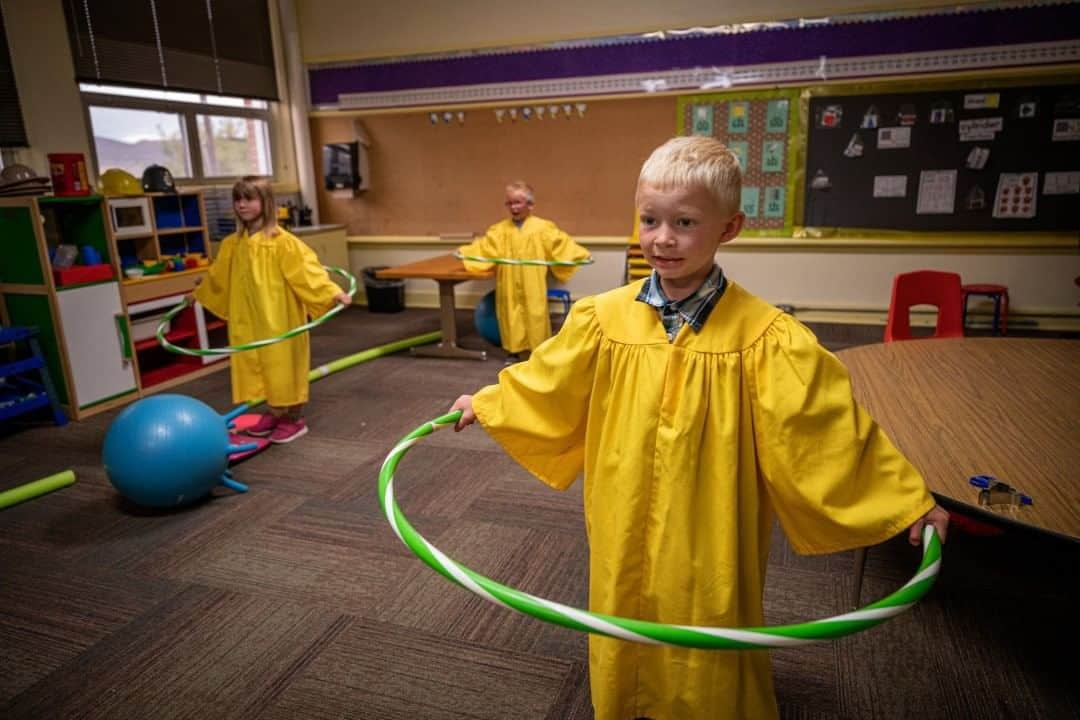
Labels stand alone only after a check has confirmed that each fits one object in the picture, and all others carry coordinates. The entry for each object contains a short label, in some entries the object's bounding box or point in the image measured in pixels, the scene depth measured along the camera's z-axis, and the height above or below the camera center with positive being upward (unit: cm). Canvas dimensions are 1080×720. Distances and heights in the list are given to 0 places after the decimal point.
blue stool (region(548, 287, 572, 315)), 646 -92
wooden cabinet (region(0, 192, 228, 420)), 435 -58
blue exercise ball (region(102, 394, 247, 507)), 306 -107
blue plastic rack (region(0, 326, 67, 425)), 415 -107
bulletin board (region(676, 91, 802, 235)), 637 +44
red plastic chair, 345 -58
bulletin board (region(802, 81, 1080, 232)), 585 +18
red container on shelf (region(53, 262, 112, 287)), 438 -41
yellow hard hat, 500 +17
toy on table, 147 -66
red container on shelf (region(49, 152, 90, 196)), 448 +23
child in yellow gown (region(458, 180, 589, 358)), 543 -53
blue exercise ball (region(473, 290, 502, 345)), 588 -103
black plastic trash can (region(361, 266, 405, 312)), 765 -101
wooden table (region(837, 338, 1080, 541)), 155 -67
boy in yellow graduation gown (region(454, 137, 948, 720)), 134 -52
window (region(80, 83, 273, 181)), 571 +66
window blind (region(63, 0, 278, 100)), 537 +137
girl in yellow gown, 380 -50
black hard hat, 521 +19
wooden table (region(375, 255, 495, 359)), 555 -69
